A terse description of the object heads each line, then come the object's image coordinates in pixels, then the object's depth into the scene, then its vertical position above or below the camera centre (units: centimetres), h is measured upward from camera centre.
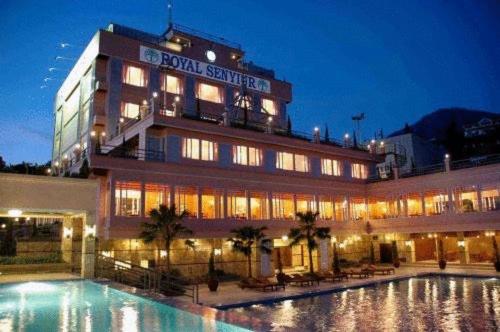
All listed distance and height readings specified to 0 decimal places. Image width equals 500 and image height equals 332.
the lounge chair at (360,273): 3098 -318
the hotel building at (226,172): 2920 +448
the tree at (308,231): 3069 -10
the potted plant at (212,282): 2552 -293
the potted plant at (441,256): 3462 -258
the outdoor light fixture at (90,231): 2669 +23
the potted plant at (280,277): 2682 -292
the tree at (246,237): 2822 -42
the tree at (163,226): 2486 +40
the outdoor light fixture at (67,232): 3057 +24
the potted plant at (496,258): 3215 -253
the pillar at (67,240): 3084 -34
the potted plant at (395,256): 3785 -257
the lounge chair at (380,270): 3193 -309
